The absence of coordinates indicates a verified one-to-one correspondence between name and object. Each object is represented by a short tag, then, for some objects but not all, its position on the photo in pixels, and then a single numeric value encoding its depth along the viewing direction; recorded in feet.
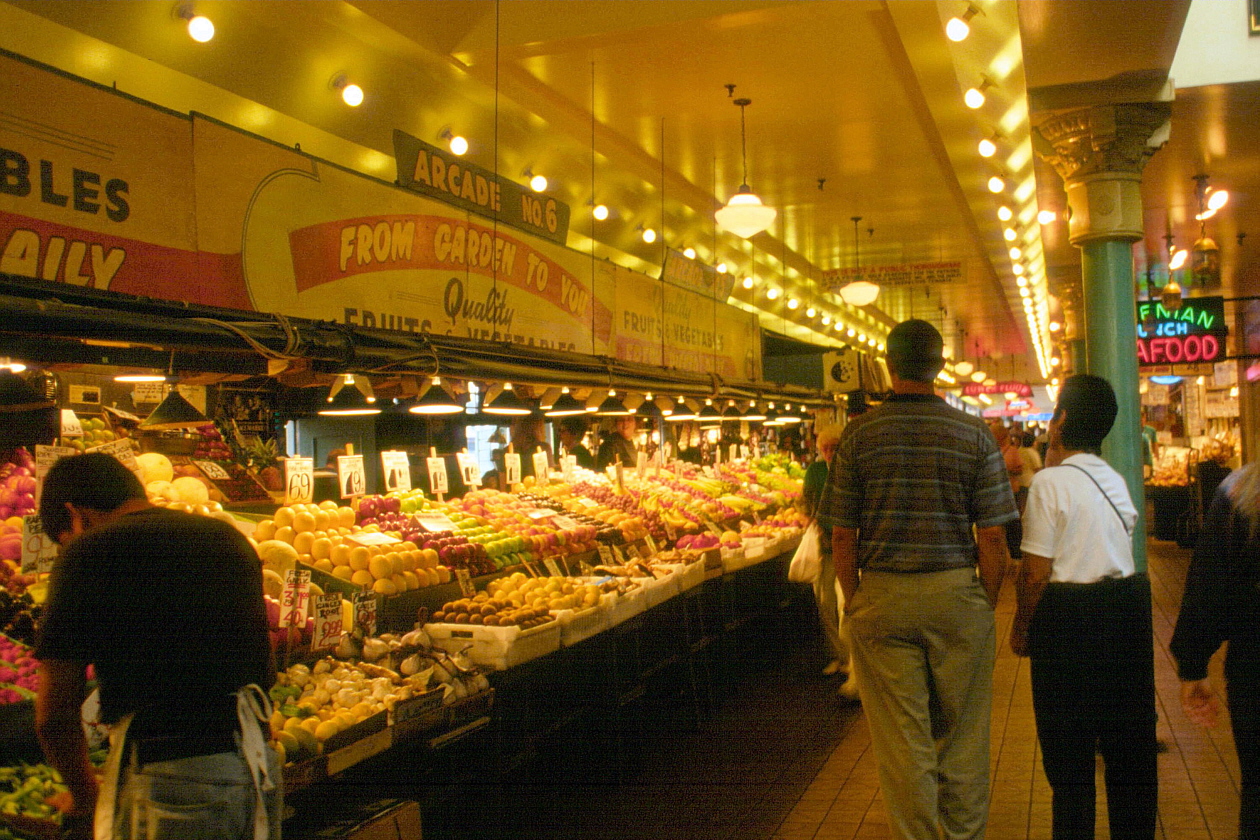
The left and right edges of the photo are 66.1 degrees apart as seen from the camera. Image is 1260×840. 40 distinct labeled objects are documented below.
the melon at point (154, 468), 19.52
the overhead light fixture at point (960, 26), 19.33
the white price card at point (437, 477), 24.97
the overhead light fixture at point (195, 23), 18.62
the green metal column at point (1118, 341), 20.65
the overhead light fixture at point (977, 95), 23.16
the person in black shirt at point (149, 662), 8.76
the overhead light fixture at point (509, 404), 29.27
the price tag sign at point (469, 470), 26.89
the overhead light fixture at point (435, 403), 22.52
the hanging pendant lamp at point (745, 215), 23.85
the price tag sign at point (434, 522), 21.51
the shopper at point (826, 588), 25.14
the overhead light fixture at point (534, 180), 31.50
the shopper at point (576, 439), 46.37
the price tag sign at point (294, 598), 14.92
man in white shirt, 12.58
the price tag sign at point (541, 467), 30.40
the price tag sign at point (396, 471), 23.68
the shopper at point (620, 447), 45.62
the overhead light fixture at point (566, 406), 28.48
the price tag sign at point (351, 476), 21.80
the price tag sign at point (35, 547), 13.01
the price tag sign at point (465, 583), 20.20
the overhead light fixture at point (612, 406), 30.33
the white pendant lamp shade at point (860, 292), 37.29
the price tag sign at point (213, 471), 23.09
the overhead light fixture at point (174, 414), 18.67
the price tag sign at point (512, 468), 29.91
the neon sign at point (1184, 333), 35.65
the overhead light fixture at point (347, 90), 22.93
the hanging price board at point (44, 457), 13.85
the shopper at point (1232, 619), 9.02
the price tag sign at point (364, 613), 16.25
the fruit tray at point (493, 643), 16.40
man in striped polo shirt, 11.62
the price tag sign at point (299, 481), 20.58
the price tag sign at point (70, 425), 18.86
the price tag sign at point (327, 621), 15.23
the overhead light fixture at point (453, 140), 27.35
